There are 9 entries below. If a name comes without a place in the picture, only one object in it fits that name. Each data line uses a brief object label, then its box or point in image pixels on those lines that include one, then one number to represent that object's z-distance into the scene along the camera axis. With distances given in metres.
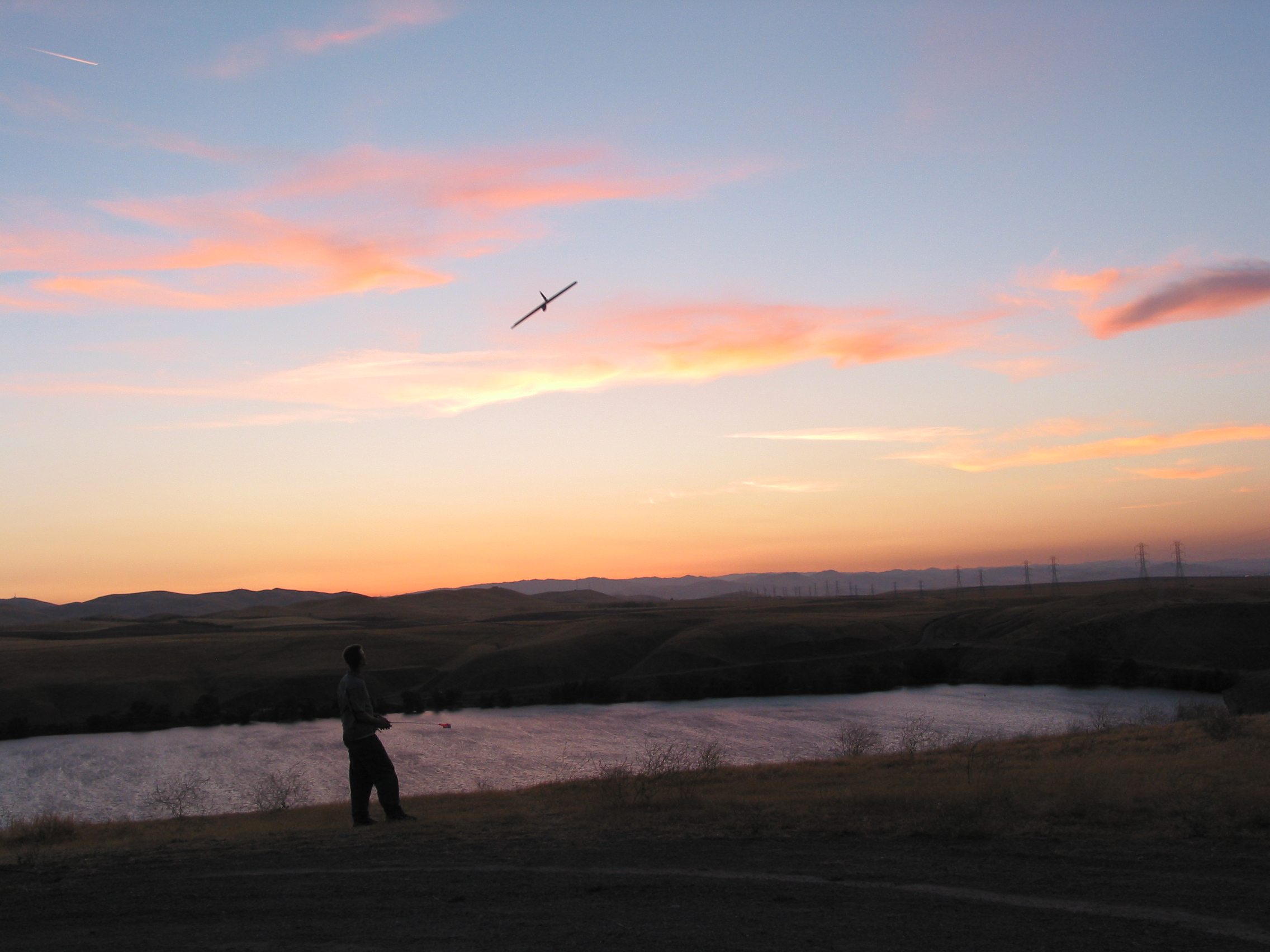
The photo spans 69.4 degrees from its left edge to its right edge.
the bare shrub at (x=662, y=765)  17.39
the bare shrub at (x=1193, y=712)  22.75
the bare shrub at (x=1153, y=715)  36.72
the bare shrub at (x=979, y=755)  16.13
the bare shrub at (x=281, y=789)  25.03
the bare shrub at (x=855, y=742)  33.72
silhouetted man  11.91
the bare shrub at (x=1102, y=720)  30.57
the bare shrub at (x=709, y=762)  20.70
